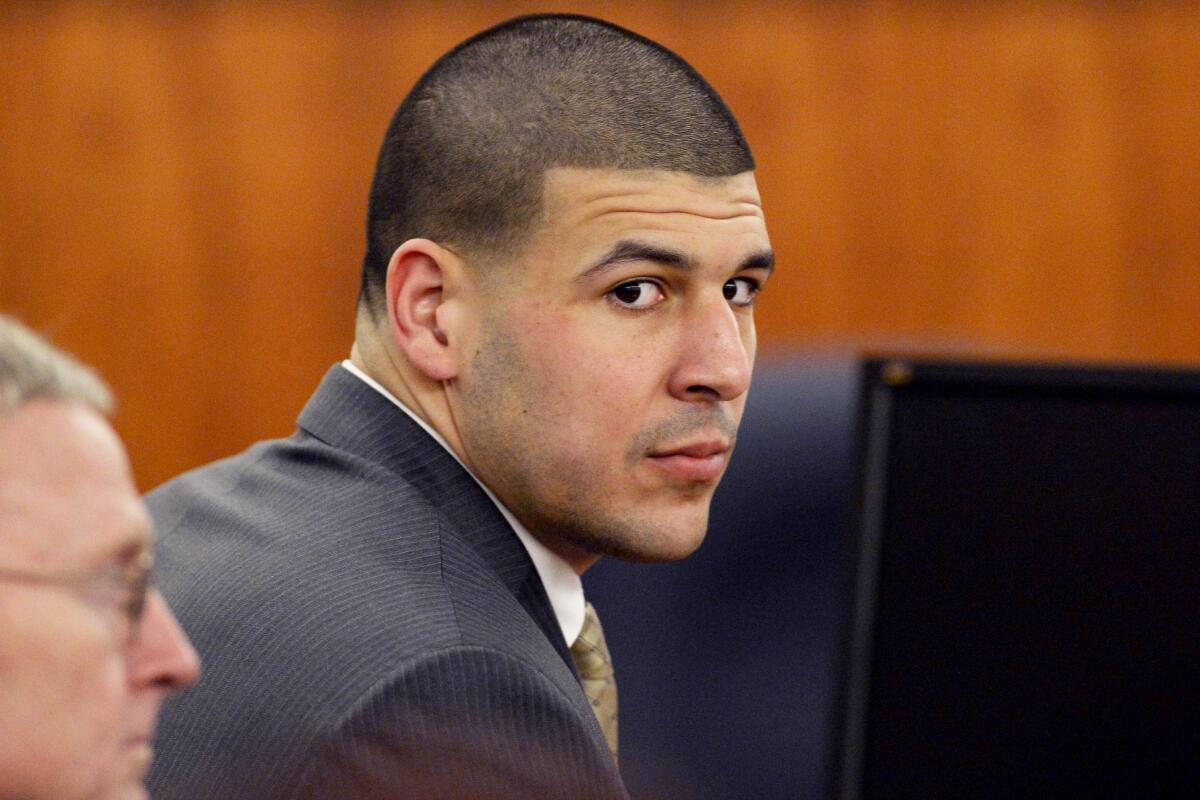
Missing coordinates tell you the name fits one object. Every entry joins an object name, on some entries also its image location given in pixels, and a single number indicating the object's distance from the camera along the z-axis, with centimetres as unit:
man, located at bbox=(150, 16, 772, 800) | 529
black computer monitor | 532
